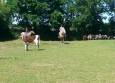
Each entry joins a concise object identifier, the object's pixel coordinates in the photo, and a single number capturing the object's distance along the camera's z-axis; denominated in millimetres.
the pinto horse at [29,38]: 24797
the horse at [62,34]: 34194
